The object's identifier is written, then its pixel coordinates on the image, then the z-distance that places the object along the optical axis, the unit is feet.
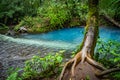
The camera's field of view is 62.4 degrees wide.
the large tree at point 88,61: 7.60
